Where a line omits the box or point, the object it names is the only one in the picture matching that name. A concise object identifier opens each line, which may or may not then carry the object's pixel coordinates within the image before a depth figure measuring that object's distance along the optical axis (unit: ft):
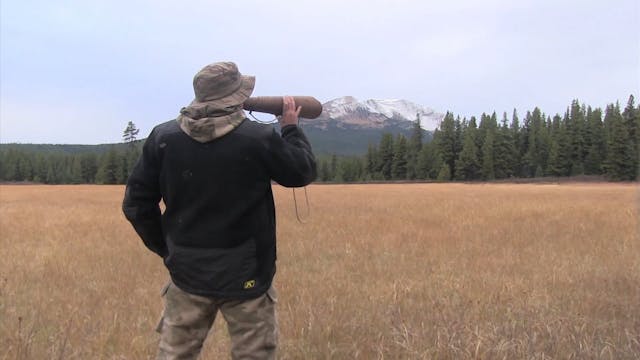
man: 8.83
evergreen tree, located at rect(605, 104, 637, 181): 244.42
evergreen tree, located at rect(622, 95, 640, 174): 241.76
